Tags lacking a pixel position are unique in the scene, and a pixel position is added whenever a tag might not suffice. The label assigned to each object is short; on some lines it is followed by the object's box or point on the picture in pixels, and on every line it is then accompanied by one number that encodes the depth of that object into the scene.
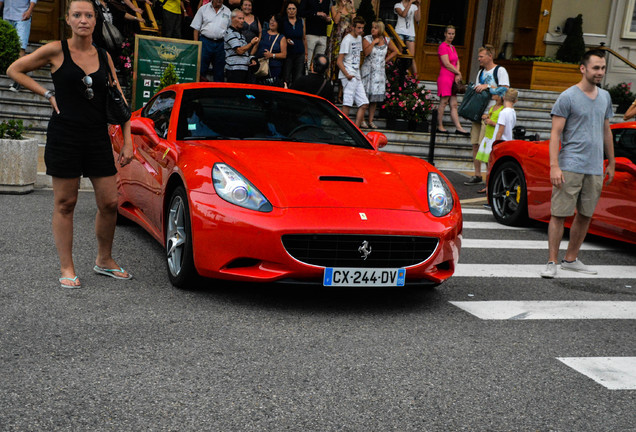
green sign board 12.62
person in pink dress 14.16
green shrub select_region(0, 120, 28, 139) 9.00
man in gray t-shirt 6.50
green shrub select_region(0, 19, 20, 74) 11.98
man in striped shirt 12.47
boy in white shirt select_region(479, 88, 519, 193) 10.45
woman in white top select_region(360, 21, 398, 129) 13.73
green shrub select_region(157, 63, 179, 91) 12.30
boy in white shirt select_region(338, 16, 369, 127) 13.23
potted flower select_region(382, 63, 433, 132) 14.59
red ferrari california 4.84
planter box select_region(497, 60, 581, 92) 17.73
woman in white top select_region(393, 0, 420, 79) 15.43
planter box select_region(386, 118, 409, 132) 14.55
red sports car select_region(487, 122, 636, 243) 7.39
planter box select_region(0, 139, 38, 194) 8.70
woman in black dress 4.95
